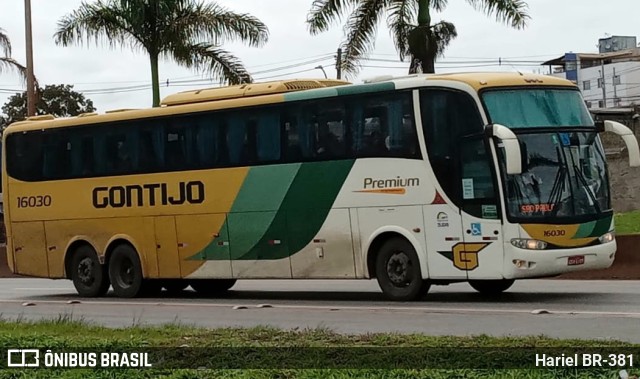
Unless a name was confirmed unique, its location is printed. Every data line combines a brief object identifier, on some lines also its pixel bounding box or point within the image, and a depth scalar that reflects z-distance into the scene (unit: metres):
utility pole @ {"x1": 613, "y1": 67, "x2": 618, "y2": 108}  79.67
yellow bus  16.09
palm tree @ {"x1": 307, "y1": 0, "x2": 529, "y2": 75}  27.59
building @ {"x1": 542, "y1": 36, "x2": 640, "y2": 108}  80.88
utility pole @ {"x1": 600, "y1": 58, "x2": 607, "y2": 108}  77.50
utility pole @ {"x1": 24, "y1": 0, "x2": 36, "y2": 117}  30.92
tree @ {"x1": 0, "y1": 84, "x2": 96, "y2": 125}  64.88
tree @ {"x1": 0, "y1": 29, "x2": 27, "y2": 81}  36.88
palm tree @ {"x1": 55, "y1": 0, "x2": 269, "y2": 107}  31.39
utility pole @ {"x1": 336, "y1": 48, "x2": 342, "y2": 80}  28.73
